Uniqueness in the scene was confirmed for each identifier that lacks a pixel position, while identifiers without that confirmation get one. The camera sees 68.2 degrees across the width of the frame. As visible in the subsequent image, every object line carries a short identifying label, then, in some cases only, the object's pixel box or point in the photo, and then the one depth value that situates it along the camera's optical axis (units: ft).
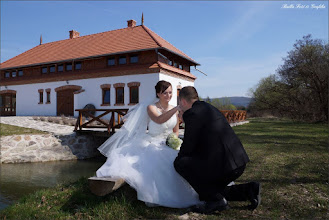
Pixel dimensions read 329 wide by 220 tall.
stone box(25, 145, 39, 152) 38.42
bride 10.50
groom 9.43
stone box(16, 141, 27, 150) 38.09
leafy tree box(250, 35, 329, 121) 75.61
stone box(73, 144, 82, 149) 43.26
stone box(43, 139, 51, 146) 40.48
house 64.54
